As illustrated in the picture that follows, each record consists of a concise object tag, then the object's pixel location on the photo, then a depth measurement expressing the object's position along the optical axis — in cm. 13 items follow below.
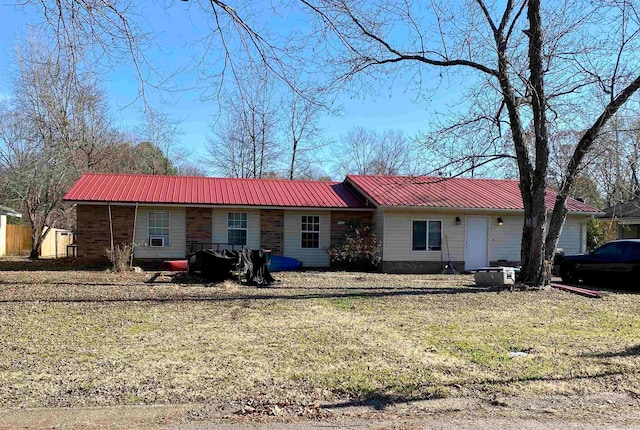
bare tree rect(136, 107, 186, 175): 3725
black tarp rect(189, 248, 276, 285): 1363
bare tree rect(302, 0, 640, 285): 1274
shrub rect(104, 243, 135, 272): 1564
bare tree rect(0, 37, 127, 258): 2386
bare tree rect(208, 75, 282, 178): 3747
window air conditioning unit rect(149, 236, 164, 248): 1825
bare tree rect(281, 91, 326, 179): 3775
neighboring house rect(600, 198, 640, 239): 2689
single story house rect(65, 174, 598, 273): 1798
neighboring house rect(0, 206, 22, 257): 2441
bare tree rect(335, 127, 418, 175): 4341
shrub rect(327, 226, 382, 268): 1863
